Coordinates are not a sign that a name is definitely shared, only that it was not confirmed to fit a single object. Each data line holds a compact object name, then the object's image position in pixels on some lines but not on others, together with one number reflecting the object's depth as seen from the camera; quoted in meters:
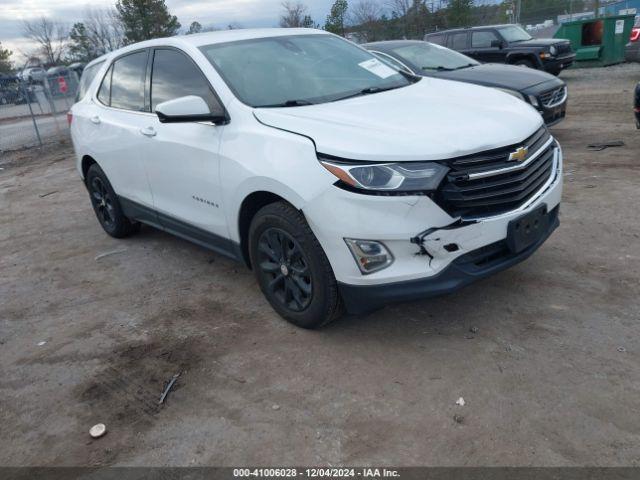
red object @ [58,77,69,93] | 17.22
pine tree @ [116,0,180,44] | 42.50
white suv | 2.86
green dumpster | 16.58
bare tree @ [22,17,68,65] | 61.22
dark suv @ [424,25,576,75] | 13.02
